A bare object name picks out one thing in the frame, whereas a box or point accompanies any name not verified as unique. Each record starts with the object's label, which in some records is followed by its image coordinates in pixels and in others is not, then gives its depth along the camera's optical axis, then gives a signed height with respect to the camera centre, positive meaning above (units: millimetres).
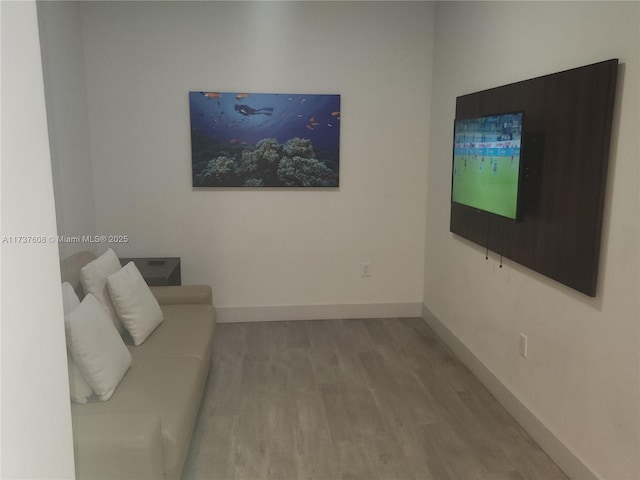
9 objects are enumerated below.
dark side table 3664 -849
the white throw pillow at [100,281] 2748 -679
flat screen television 2697 -24
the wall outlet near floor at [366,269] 4527 -986
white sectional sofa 1788 -1048
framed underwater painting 4098 +160
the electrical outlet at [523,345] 2800 -1034
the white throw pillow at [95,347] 2080 -813
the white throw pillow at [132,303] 2795 -820
